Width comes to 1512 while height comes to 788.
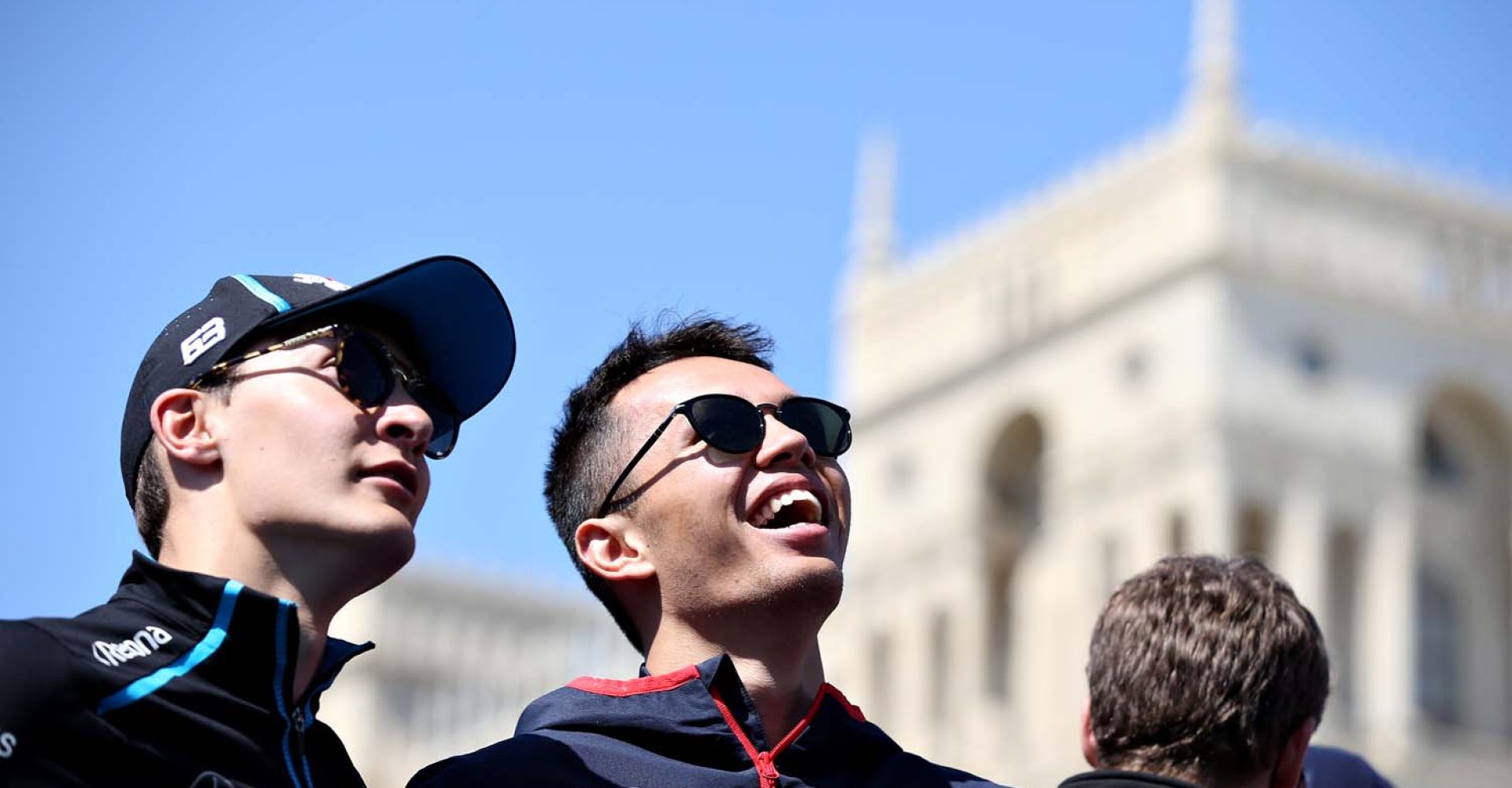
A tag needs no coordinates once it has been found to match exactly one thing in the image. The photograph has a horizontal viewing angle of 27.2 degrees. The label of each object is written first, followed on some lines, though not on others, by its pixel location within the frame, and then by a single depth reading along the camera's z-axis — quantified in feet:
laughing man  19.33
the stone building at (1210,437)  144.46
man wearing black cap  17.29
